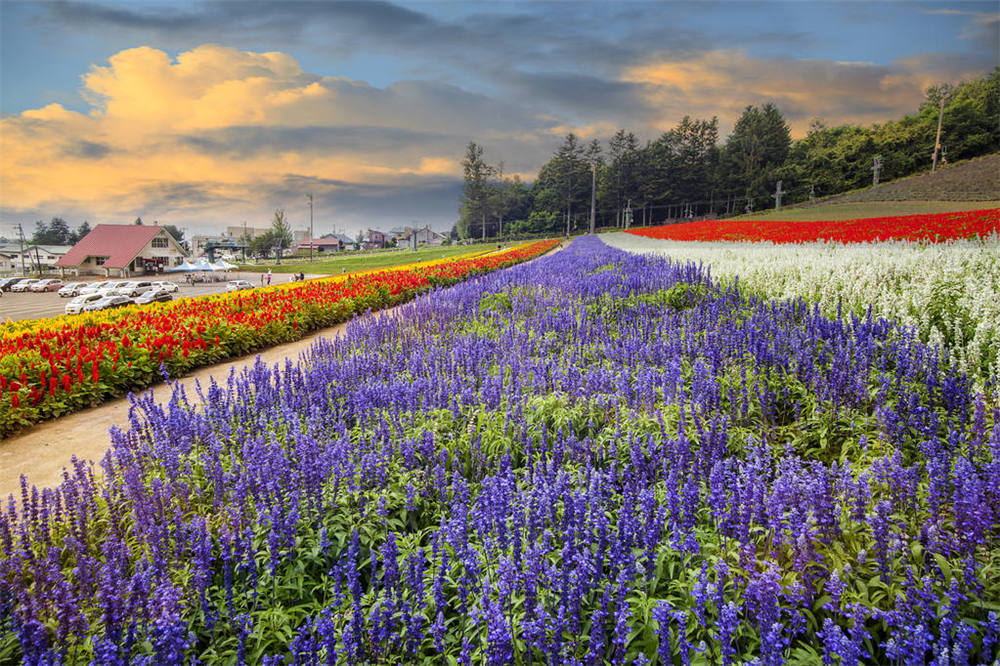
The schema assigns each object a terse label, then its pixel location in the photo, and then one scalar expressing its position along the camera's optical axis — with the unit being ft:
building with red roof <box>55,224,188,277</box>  202.39
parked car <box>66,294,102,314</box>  85.76
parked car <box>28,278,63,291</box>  162.50
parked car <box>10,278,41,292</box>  164.25
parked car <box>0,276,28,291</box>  164.53
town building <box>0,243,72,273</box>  308.81
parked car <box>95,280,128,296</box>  108.06
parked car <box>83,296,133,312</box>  79.56
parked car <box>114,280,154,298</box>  106.32
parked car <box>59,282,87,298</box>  136.26
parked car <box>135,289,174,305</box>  94.85
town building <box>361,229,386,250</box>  502.79
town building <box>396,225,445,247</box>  522.06
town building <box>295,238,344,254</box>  469.16
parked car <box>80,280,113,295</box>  129.29
